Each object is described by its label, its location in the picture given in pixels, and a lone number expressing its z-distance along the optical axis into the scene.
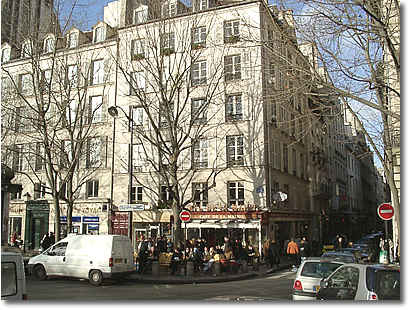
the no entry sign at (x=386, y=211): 14.18
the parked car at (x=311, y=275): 9.71
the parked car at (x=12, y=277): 6.16
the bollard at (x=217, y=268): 17.21
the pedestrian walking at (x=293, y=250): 20.45
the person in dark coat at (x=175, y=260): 17.22
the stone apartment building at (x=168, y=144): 22.80
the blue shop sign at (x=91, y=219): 28.32
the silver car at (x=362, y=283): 6.52
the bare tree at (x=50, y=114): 18.62
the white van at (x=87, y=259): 14.73
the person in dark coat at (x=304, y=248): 21.31
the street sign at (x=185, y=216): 17.66
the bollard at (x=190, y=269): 17.02
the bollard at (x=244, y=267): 18.85
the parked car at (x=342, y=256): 13.35
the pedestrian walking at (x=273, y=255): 20.78
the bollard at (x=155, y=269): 17.04
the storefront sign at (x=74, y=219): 28.89
